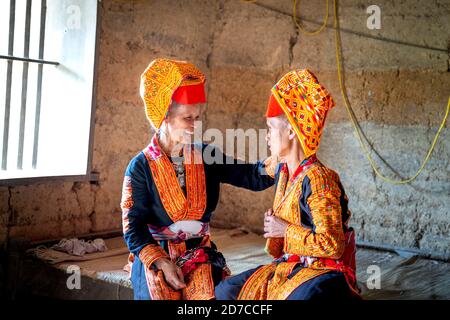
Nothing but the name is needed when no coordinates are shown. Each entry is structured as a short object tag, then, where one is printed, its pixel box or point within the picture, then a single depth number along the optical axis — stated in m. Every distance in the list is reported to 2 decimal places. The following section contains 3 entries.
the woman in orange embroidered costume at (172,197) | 2.73
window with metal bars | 4.41
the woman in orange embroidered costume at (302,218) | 2.30
